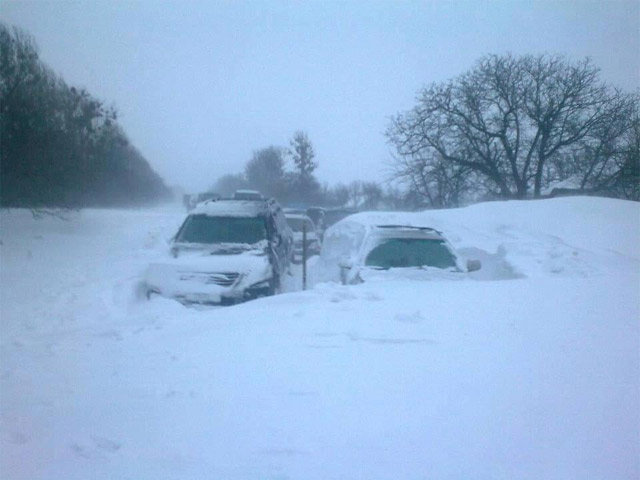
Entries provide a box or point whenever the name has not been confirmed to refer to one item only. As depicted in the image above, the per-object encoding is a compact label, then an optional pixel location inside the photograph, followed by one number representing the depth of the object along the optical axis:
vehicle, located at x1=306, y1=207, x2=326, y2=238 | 18.83
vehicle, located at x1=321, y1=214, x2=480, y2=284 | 7.70
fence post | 9.75
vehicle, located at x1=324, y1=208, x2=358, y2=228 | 22.69
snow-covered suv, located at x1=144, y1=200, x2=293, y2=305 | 7.56
